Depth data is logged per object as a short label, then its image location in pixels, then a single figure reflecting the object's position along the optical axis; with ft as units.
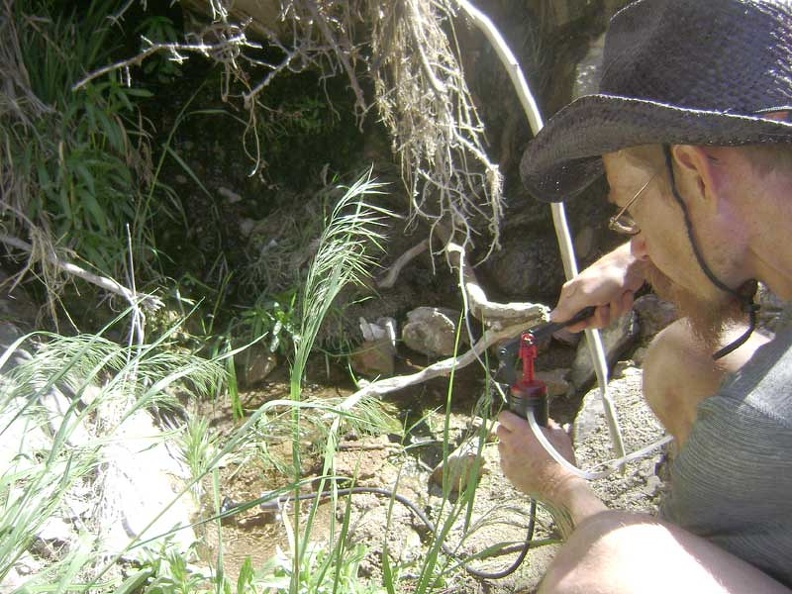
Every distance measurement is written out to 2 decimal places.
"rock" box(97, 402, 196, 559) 5.65
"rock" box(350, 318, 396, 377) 8.75
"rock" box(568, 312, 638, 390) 8.01
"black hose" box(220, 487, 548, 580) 3.76
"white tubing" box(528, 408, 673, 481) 4.38
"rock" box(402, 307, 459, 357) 8.70
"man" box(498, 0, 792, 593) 3.28
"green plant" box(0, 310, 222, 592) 3.76
